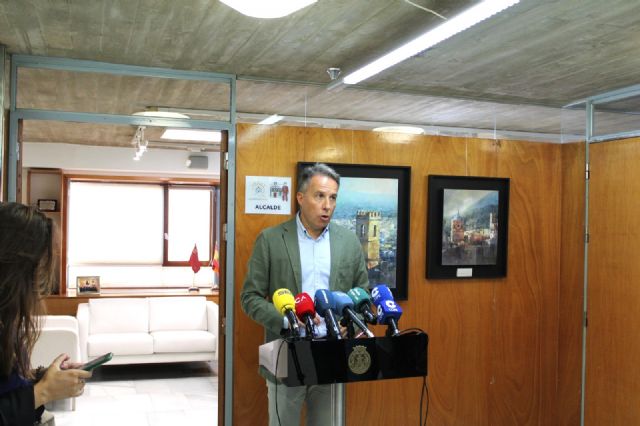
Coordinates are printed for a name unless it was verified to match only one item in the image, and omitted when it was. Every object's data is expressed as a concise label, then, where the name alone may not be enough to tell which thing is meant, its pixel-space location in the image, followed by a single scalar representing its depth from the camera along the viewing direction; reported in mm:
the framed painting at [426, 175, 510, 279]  5051
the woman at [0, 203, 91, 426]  1757
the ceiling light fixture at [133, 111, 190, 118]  4551
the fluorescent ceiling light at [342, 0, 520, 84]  2996
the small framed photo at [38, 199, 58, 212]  9778
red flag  9469
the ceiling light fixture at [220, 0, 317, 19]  2830
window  10641
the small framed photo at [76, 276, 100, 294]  8406
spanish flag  9694
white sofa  7520
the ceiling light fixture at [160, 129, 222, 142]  7844
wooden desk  8117
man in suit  3594
